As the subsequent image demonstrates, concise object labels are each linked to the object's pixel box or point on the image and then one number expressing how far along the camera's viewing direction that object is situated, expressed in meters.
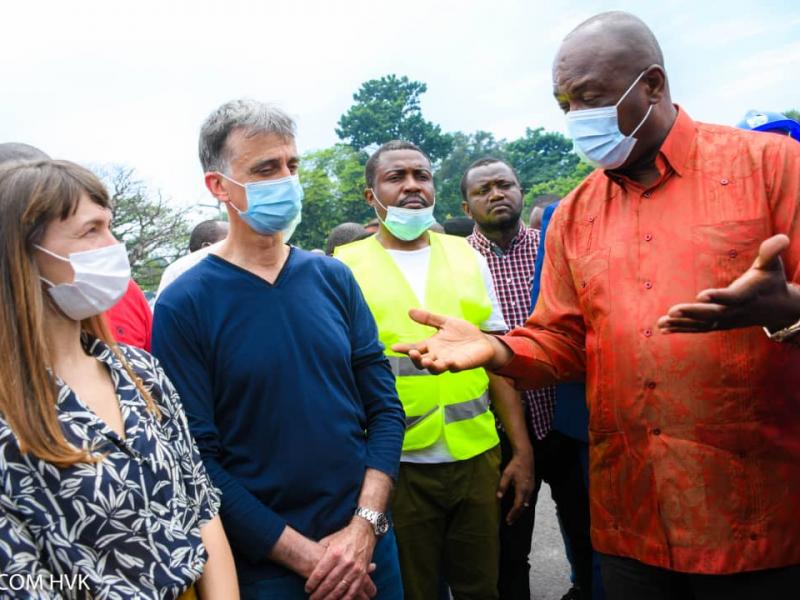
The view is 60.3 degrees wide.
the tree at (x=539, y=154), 64.56
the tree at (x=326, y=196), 47.34
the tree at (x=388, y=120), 64.69
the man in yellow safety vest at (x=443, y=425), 3.00
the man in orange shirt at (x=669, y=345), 1.94
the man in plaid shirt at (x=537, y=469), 3.54
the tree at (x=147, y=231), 25.98
